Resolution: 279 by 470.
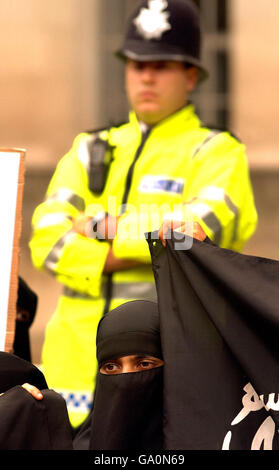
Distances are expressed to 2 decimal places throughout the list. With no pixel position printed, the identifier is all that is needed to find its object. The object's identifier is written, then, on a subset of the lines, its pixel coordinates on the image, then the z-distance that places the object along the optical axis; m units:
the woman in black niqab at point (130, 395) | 6.87
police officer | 8.73
